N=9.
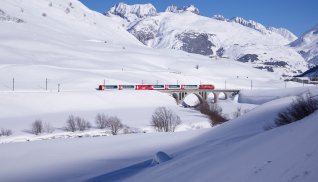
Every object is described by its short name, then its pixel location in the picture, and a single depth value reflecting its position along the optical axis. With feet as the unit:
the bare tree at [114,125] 183.52
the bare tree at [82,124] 189.00
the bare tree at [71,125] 185.76
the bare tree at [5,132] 164.96
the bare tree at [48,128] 178.58
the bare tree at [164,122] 191.35
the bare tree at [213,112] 215.61
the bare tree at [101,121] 196.75
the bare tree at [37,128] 173.82
